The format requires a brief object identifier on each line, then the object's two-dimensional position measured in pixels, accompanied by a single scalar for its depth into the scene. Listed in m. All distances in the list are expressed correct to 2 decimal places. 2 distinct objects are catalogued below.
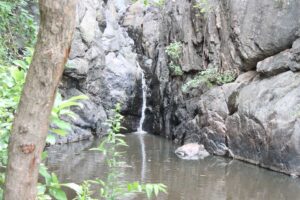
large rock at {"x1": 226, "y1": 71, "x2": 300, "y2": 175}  8.47
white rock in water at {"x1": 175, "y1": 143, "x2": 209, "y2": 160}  10.47
